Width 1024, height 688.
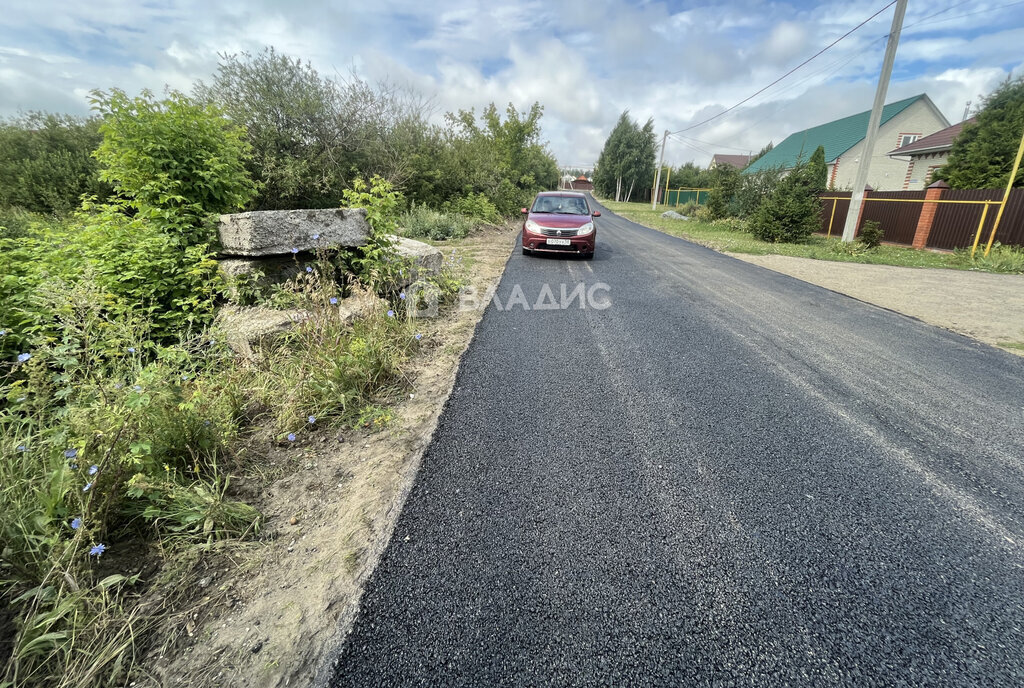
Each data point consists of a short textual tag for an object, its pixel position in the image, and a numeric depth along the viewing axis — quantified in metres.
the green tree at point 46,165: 12.53
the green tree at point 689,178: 51.92
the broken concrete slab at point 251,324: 3.24
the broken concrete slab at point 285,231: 4.02
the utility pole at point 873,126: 11.70
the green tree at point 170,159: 3.95
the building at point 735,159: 68.84
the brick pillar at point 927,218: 13.12
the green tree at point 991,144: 16.53
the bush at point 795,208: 15.11
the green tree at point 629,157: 55.53
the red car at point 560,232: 9.43
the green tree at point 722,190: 22.91
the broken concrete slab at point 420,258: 5.33
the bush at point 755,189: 18.59
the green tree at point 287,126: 12.79
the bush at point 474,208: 17.03
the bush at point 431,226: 12.89
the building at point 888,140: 30.39
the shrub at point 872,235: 13.18
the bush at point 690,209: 28.68
